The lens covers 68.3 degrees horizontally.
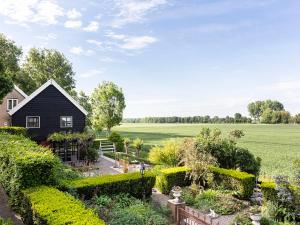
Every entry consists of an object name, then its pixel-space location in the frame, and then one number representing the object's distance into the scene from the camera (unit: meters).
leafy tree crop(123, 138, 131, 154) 25.10
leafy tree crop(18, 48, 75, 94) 40.04
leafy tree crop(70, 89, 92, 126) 40.52
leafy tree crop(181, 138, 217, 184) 12.89
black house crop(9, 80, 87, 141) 21.47
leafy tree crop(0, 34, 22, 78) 33.90
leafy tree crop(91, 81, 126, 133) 42.72
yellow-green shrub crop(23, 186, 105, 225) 5.52
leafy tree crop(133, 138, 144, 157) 23.73
